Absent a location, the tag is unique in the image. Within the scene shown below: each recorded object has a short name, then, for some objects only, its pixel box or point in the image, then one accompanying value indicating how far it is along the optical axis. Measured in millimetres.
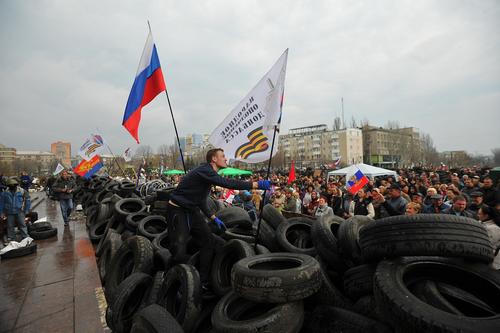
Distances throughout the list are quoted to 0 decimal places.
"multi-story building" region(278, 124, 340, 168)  114312
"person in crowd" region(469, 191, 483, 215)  6809
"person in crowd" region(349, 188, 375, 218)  7719
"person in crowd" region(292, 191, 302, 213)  10641
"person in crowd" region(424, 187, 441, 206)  7408
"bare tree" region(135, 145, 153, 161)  89850
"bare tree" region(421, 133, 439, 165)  95519
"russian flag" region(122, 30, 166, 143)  6027
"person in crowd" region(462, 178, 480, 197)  10086
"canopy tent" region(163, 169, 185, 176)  34581
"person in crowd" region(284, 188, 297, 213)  10633
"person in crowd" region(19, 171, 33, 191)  18319
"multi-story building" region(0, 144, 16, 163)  141175
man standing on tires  4078
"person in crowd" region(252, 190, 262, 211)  11137
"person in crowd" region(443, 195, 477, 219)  5691
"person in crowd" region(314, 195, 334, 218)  8609
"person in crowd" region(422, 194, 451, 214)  6664
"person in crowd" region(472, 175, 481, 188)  10320
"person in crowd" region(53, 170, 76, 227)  10769
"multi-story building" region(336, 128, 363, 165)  108500
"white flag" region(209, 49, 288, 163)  4414
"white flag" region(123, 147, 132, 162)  22919
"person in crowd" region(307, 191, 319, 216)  10283
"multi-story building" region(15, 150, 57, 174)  163125
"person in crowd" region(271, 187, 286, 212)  10555
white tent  16544
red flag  12300
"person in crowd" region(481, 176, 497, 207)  7382
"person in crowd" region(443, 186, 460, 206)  7518
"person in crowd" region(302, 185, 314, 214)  10859
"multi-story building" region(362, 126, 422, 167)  96188
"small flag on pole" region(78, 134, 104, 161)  16141
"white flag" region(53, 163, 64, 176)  23534
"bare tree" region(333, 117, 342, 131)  116562
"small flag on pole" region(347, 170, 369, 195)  9908
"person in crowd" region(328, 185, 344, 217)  9593
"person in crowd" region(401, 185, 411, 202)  10605
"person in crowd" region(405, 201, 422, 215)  6188
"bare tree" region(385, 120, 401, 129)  115025
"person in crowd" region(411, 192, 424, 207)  7195
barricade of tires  2654
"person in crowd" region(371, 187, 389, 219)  7273
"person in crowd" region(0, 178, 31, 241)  8389
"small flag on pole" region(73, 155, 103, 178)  15855
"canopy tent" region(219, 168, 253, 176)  23703
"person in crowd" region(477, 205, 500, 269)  4392
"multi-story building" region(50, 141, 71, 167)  149000
